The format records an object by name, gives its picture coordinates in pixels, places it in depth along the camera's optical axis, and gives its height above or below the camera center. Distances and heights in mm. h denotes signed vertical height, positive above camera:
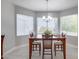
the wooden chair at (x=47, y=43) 1901 -446
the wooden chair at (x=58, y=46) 1973 -564
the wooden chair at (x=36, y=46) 2005 -573
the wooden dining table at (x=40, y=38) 1891 -321
